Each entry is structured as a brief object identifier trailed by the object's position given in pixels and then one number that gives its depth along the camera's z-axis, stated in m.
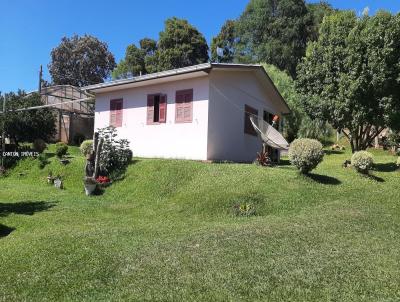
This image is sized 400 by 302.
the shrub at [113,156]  16.16
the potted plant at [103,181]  15.18
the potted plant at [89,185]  14.33
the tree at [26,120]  22.44
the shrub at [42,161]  19.49
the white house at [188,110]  17.28
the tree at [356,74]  18.48
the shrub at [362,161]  15.92
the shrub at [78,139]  29.75
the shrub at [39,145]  21.98
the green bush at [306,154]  14.02
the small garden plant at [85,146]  18.96
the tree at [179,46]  45.20
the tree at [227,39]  48.91
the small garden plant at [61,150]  19.84
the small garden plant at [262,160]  16.98
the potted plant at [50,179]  17.17
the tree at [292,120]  32.75
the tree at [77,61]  54.78
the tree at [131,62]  48.19
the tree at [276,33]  44.94
